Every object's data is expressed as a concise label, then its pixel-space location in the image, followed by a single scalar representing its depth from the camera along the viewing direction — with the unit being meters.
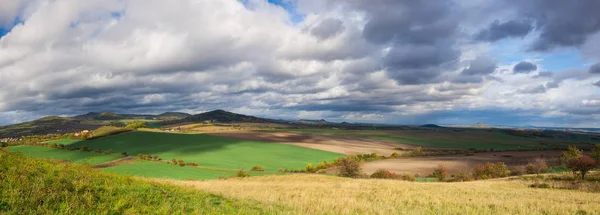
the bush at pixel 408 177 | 63.33
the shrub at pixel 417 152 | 112.11
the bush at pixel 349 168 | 67.50
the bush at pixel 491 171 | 65.88
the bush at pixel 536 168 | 66.44
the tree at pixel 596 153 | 55.98
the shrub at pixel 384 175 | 64.63
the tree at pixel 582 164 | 42.56
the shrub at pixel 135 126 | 156.45
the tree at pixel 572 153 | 54.28
